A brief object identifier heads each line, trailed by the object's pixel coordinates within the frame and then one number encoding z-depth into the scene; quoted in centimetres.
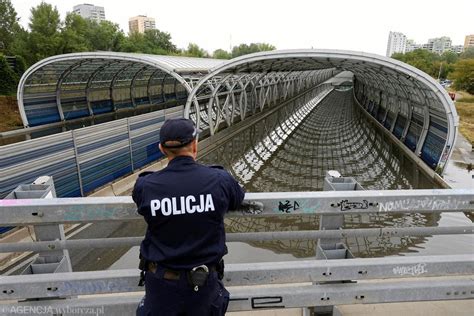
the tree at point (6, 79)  2840
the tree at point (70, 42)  3503
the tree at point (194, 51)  7262
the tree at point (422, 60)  6800
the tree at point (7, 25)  4200
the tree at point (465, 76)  4750
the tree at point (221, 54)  8759
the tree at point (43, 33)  3469
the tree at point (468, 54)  9864
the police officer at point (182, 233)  168
